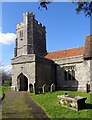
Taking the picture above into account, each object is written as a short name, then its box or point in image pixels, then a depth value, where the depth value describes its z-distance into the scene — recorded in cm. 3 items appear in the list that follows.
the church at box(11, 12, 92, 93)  1150
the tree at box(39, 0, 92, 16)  414
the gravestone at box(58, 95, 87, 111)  620
